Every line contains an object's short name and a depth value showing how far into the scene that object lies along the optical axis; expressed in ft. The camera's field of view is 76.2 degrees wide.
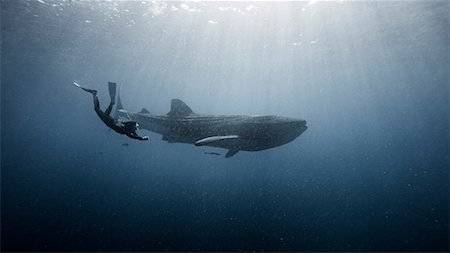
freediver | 15.33
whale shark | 24.39
